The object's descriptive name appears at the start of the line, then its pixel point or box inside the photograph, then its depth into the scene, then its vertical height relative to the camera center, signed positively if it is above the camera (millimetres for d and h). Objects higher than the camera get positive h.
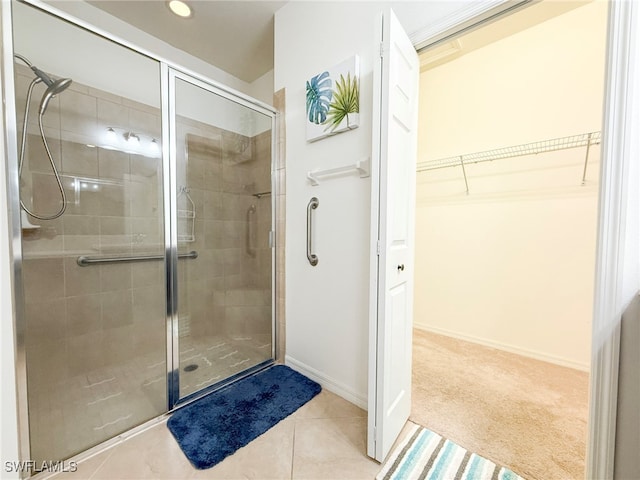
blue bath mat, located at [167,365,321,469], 1238 -1076
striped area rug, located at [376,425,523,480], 1114 -1085
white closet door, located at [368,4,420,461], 1086 +10
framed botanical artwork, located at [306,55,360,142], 1520 +852
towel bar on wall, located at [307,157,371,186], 1459 +390
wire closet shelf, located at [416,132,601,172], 1924 +723
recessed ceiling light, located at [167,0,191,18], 1896 +1738
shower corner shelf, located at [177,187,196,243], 1697 +94
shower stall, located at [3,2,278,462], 1207 +7
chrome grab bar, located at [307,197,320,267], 1760 +7
